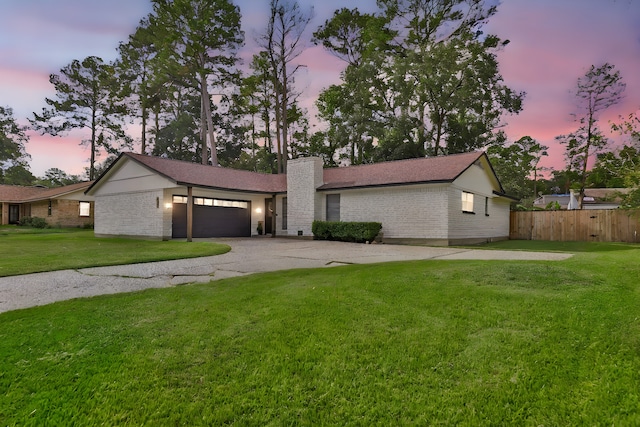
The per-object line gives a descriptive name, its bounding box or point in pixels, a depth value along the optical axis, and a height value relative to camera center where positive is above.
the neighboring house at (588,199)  34.16 +2.01
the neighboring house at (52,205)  24.88 +0.90
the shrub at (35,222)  24.38 -0.40
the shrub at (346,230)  14.17 -0.62
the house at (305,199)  13.92 +0.83
